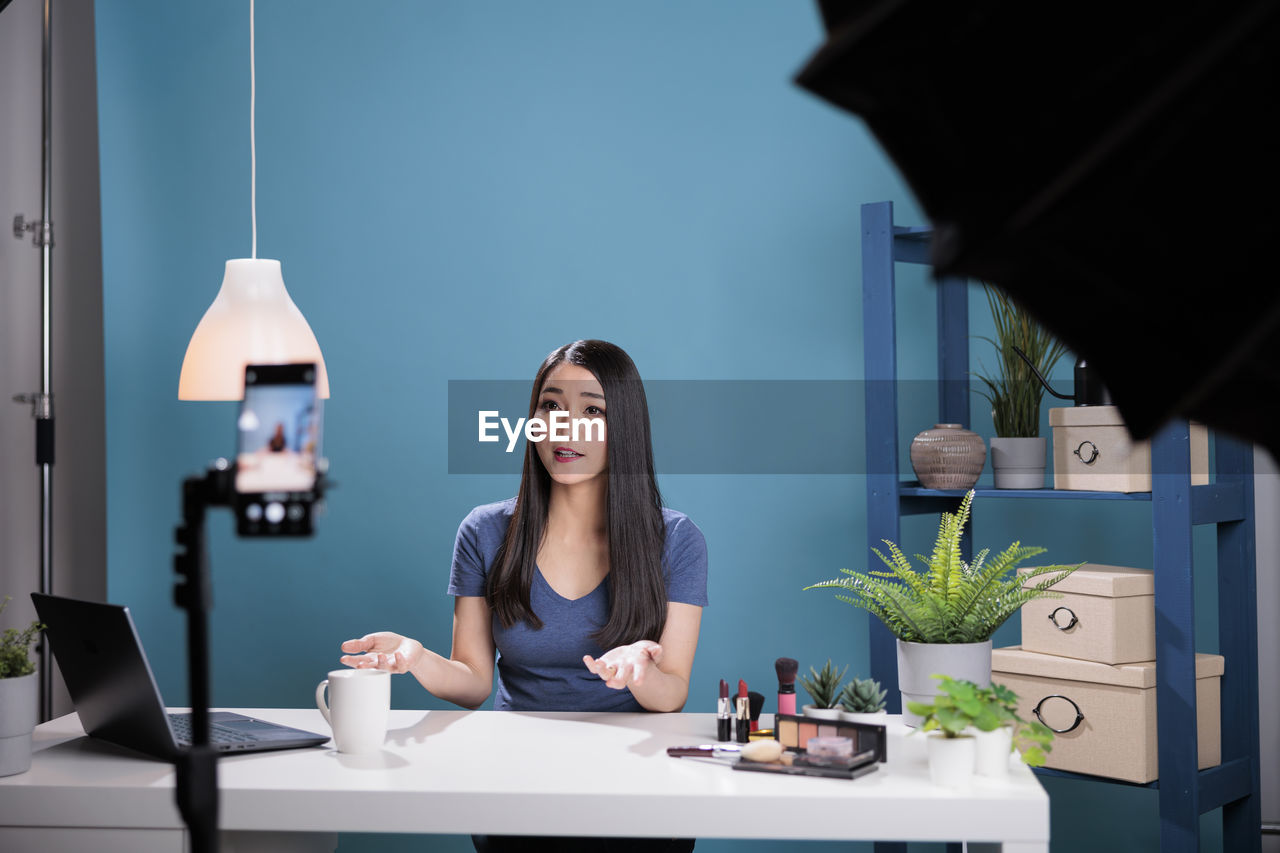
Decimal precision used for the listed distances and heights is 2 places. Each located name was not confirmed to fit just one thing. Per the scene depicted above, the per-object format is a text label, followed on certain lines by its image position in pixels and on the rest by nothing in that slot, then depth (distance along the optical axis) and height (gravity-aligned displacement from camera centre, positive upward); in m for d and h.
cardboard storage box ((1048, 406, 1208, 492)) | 2.24 -0.04
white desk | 1.35 -0.45
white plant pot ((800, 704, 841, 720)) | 1.56 -0.39
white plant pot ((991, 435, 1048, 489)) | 2.45 -0.06
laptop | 1.48 -0.34
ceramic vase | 2.47 -0.04
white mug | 1.56 -0.38
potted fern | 1.69 -0.28
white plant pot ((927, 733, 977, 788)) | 1.37 -0.40
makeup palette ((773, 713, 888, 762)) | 1.49 -0.40
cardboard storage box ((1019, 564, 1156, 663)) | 2.19 -0.37
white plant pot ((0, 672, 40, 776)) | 1.49 -0.37
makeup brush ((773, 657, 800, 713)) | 1.61 -0.36
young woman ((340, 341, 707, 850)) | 2.10 -0.24
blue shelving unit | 2.13 -0.20
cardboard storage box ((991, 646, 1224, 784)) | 2.18 -0.56
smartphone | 0.83 +0.00
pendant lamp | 1.89 +0.20
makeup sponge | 1.49 -0.42
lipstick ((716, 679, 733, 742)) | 1.66 -0.42
